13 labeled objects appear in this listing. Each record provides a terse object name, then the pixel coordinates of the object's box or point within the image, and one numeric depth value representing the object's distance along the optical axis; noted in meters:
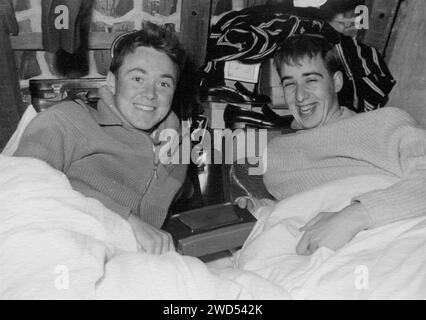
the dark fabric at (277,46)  1.71
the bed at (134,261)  0.85
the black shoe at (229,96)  1.75
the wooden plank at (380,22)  1.83
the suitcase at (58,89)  1.76
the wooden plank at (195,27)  1.77
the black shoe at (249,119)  1.75
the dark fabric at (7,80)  1.64
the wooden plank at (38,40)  1.75
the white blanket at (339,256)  0.90
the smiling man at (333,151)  1.10
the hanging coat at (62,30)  1.60
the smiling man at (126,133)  1.27
